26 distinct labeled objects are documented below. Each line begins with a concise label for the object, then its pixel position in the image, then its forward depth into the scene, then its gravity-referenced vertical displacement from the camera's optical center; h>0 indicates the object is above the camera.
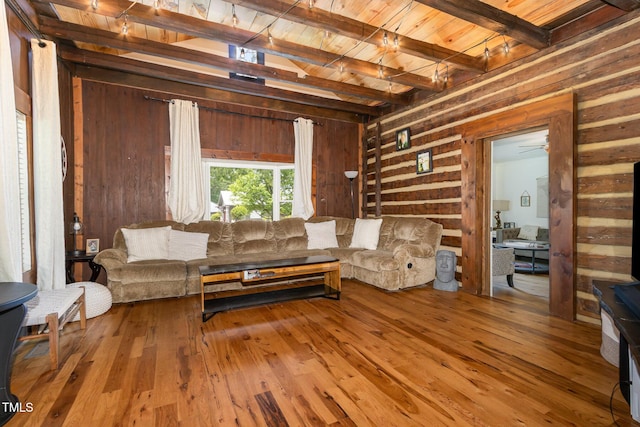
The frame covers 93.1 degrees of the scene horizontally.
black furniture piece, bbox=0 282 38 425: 1.57 -0.66
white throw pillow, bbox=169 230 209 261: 4.04 -0.48
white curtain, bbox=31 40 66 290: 2.79 +0.41
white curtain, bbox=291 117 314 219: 5.32 +0.66
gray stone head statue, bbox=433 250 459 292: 4.00 -0.87
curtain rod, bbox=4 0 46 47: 2.50 +1.70
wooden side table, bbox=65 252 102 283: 3.44 -0.60
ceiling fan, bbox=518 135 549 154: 6.13 +1.24
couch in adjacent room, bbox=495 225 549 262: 6.49 -0.63
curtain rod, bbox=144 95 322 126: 4.40 +1.57
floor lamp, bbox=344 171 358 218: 5.41 +0.56
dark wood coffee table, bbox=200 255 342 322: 3.05 -0.72
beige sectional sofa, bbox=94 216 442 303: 3.51 -0.64
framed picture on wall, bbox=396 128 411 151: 4.97 +1.14
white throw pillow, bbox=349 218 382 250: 4.74 -0.42
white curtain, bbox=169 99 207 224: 4.43 +0.69
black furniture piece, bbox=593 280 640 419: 1.41 -0.59
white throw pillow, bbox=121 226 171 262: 3.82 -0.42
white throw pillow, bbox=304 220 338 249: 4.90 -0.44
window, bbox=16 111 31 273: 2.61 +0.22
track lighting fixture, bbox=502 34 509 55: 3.15 +1.68
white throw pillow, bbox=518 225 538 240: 6.79 -0.61
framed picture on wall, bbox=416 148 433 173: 4.57 +0.70
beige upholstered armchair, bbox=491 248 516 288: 4.14 -0.76
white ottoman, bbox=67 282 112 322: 2.98 -0.88
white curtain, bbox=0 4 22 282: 2.00 +0.25
